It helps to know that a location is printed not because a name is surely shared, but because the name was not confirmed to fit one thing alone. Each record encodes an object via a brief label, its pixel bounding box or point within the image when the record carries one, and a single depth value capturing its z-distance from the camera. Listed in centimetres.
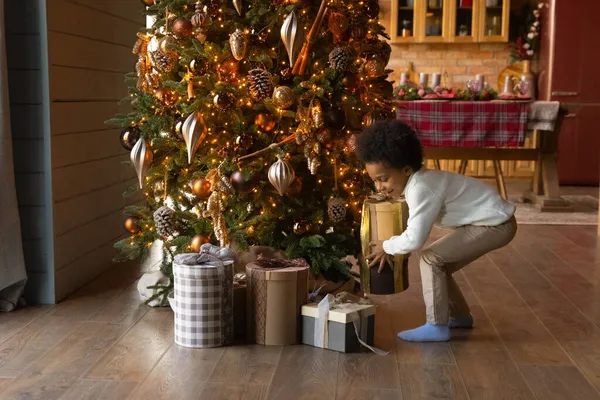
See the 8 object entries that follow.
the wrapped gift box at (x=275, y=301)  315
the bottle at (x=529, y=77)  889
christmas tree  352
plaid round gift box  310
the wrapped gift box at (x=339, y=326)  310
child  308
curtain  348
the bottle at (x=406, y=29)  891
